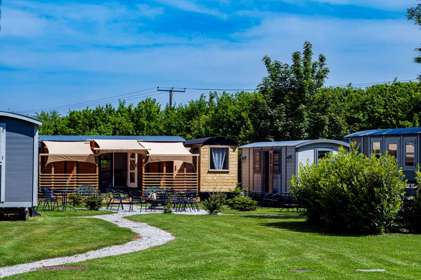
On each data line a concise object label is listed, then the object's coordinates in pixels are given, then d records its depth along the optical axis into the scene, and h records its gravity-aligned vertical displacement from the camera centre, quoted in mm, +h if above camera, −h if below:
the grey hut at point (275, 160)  32156 +915
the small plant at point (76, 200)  29234 -794
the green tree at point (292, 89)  42062 +5065
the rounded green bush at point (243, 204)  28953 -894
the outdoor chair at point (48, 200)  28366 -793
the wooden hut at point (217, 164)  35031 +743
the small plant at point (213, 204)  26406 -828
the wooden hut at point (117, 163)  32375 +727
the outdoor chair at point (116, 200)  29406 -857
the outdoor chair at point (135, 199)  29322 -764
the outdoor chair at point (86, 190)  31055 -445
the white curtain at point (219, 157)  35250 +1063
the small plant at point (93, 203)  27531 -851
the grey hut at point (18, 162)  21875 +482
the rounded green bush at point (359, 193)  20469 -313
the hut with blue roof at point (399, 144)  28703 +1451
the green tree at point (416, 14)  30406 +6663
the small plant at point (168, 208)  26888 -1003
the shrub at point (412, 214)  21234 -905
